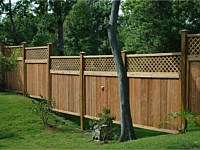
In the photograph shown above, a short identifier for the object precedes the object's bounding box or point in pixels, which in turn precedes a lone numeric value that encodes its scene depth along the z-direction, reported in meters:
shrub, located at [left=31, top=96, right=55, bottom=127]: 11.56
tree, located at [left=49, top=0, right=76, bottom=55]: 24.87
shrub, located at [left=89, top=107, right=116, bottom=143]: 9.51
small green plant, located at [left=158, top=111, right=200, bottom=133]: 7.98
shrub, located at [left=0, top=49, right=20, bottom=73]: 12.26
